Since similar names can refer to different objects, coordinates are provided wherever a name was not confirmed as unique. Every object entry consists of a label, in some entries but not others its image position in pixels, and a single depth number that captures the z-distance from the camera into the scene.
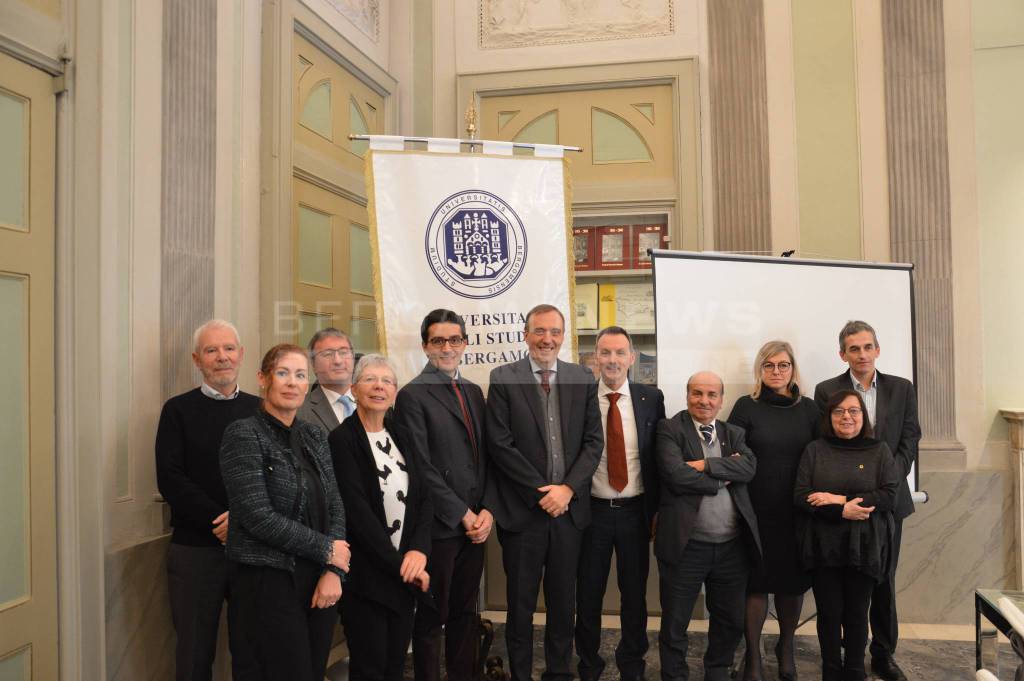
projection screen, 3.39
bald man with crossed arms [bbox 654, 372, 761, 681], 2.76
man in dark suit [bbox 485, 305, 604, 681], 2.72
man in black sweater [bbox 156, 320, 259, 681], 2.33
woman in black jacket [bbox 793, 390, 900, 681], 2.76
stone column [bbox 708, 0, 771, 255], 4.24
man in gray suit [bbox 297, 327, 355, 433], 2.68
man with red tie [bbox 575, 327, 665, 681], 2.87
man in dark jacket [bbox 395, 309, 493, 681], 2.56
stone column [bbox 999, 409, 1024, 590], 3.86
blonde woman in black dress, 2.94
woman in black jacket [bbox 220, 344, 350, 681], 1.90
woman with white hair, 2.27
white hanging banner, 3.14
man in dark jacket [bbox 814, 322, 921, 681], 3.12
